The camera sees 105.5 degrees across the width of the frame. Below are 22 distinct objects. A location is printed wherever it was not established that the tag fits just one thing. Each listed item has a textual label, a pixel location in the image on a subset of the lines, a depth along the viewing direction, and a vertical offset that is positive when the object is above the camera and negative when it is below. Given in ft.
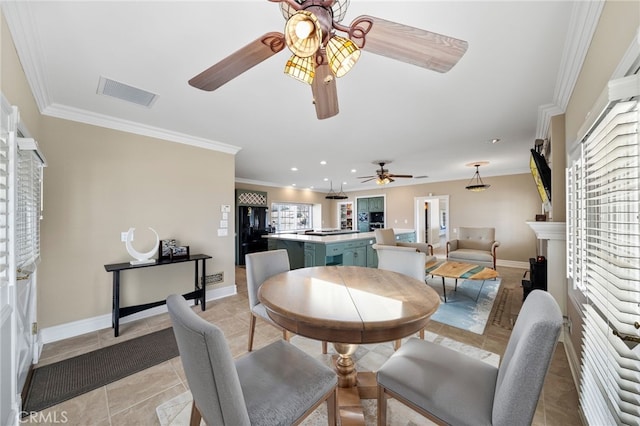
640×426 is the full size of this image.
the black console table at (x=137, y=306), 8.77 -3.18
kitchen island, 14.28 -2.27
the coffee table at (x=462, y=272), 11.26 -2.88
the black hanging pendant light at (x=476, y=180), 21.06 +3.07
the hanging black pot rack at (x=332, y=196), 24.29 +2.08
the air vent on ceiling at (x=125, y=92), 7.08 +3.79
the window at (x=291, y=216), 27.76 -0.30
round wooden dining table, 3.76 -1.66
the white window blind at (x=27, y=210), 5.41 +0.13
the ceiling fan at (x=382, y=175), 16.34 +2.58
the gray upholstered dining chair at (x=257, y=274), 7.17 -1.89
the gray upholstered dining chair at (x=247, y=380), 2.85 -2.61
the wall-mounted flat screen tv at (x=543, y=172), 9.16 +1.54
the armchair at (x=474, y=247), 16.30 -2.56
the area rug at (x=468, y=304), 9.56 -4.27
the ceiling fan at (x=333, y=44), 3.27 +2.57
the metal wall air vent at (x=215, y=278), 12.26 -3.28
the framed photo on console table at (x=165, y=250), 10.36 -1.53
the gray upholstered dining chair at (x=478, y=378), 2.82 -2.57
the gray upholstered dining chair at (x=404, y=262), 7.52 -1.56
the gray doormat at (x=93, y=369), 5.86 -4.34
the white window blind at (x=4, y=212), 4.03 +0.05
